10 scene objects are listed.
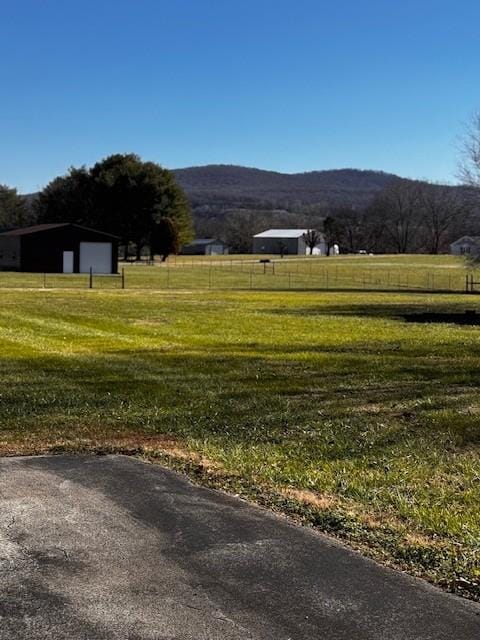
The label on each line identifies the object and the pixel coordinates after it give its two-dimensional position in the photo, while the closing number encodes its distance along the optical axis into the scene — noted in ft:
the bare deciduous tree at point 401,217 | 540.64
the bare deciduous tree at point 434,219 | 514.39
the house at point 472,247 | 131.44
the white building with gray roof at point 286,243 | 520.42
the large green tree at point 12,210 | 411.34
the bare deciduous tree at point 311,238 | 518.37
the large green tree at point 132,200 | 326.85
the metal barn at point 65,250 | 228.84
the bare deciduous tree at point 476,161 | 139.44
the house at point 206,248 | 527.81
